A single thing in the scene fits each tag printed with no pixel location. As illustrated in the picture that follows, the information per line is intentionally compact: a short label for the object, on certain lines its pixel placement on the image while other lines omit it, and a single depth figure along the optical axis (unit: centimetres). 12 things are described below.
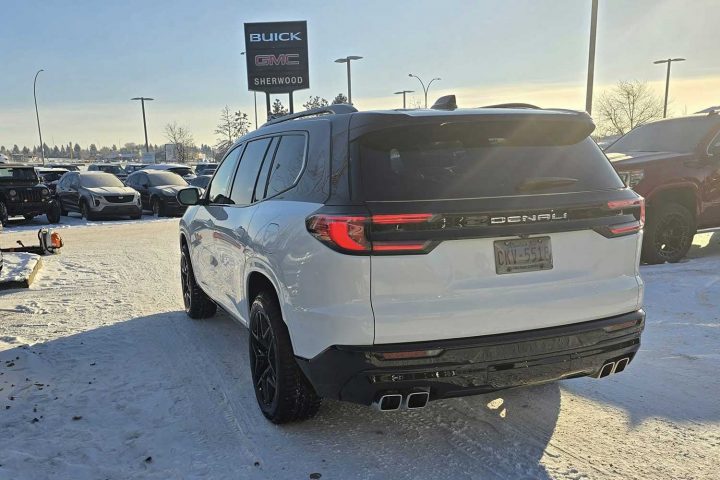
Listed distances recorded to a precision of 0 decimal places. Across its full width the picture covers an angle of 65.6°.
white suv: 260
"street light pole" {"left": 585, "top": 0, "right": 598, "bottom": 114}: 1429
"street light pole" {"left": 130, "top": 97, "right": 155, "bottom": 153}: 6002
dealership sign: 2373
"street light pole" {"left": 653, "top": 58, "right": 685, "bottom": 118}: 4206
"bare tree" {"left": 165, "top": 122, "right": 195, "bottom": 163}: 7444
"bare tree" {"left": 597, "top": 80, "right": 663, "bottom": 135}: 5128
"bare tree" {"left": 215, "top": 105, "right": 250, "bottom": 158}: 7168
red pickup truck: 751
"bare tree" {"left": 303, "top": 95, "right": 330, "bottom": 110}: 6455
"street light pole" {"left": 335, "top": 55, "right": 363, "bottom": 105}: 2867
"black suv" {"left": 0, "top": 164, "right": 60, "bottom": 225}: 1555
